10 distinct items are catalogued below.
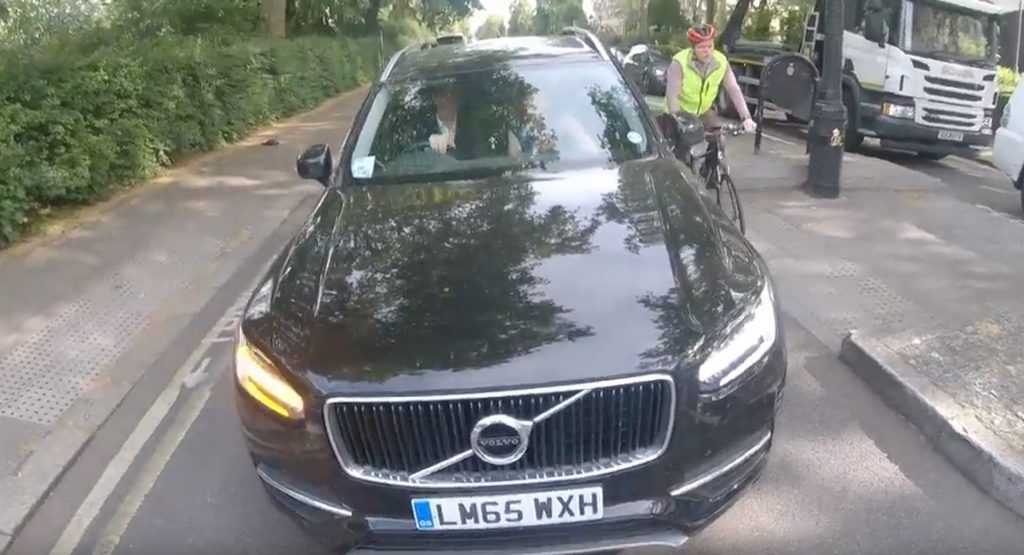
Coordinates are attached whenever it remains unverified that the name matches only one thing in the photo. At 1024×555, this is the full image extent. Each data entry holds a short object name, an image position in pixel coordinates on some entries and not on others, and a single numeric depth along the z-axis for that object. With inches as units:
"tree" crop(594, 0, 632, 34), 2357.3
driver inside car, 178.1
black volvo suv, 107.7
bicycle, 263.0
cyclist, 268.8
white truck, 494.9
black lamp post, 337.1
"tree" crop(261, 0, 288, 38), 821.2
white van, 353.7
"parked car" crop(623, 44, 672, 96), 736.3
